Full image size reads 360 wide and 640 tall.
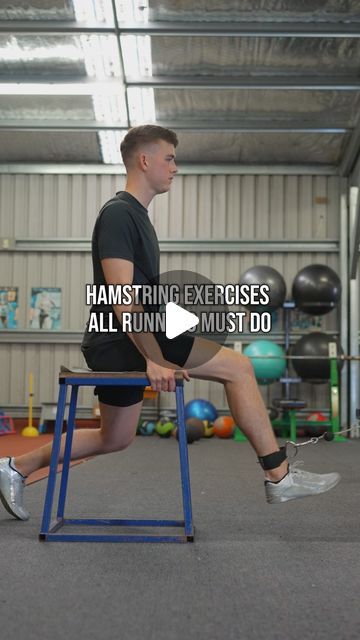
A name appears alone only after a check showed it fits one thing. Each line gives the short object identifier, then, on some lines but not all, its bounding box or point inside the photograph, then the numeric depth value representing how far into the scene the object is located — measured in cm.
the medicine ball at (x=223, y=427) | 809
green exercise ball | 791
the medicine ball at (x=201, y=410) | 827
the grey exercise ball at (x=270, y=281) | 818
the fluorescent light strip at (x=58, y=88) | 741
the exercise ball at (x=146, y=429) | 841
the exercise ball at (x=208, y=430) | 806
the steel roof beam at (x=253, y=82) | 725
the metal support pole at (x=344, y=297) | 873
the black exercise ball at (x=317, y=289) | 816
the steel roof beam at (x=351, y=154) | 812
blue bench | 248
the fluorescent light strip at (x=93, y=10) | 641
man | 252
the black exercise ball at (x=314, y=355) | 803
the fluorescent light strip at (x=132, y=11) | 637
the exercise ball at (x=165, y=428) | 812
